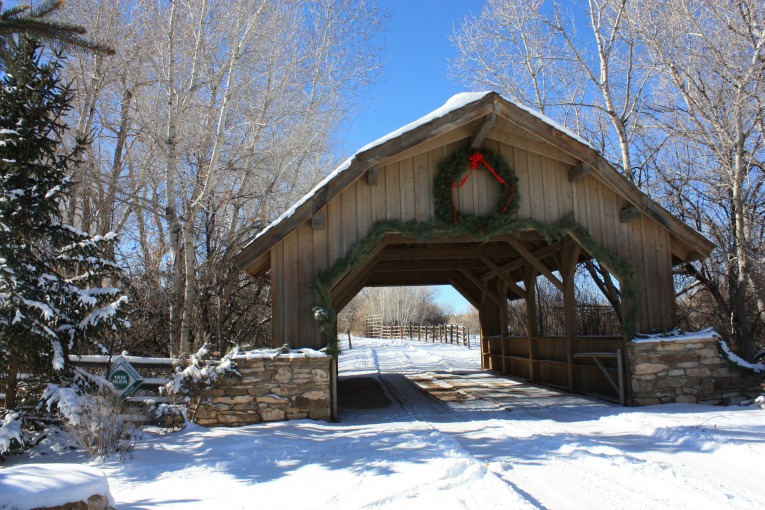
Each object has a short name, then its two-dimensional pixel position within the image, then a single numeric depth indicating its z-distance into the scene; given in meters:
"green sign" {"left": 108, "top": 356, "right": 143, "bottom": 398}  7.17
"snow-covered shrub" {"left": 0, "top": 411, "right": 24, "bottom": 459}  5.70
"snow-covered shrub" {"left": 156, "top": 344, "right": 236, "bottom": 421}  7.76
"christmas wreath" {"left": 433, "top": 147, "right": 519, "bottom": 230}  9.16
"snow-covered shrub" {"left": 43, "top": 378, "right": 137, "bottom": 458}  6.07
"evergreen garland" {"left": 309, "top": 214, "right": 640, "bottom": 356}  8.74
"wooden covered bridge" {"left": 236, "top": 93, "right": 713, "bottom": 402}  8.73
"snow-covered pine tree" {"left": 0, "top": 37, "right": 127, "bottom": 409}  6.36
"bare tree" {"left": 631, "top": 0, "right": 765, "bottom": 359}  10.50
